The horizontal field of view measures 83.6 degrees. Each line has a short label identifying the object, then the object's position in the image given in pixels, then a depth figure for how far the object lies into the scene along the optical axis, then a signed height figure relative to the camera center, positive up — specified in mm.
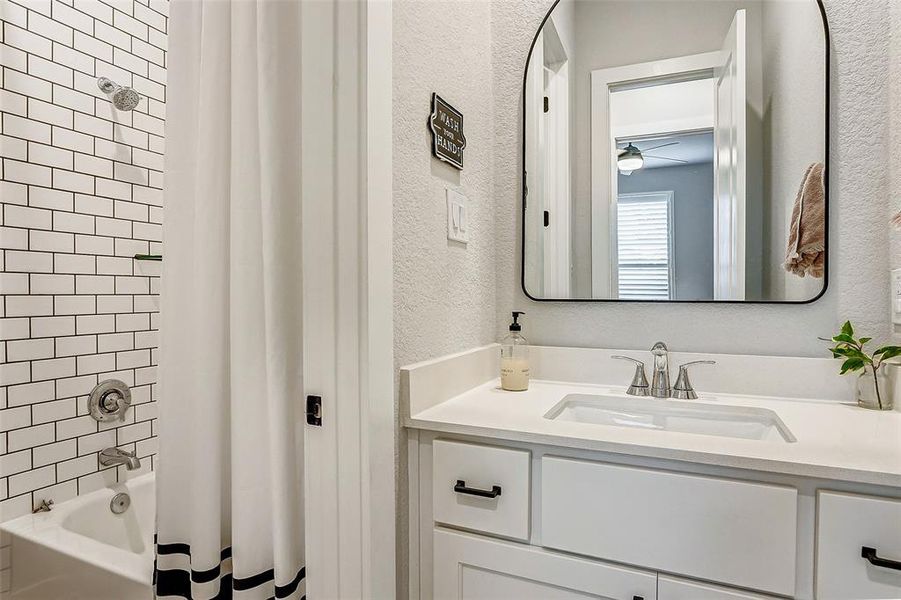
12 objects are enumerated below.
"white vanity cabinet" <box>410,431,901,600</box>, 808 -418
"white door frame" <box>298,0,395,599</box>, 909 +7
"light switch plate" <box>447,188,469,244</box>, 1285 +212
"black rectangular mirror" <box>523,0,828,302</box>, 1294 +408
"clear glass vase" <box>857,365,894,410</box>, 1166 -211
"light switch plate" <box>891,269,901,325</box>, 1145 +8
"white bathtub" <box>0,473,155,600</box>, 1299 -712
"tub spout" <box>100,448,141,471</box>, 1718 -558
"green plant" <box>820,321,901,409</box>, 1154 -126
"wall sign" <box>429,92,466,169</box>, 1200 +411
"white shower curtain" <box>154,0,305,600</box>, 977 -27
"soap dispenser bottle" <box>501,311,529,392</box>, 1378 -186
